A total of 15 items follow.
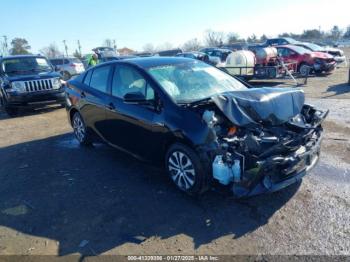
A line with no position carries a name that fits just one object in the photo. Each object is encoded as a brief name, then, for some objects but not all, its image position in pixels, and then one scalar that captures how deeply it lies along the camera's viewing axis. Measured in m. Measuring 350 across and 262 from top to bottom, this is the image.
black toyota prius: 3.67
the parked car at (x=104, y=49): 34.64
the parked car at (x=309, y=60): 16.62
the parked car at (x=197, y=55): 22.27
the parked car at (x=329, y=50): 19.54
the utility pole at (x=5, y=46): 54.05
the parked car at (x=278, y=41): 29.27
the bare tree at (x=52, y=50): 61.72
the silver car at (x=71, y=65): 23.47
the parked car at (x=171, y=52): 35.25
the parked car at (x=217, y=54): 24.43
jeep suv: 10.34
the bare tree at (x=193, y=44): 82.06
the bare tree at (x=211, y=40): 79.99
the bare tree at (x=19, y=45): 53.79
